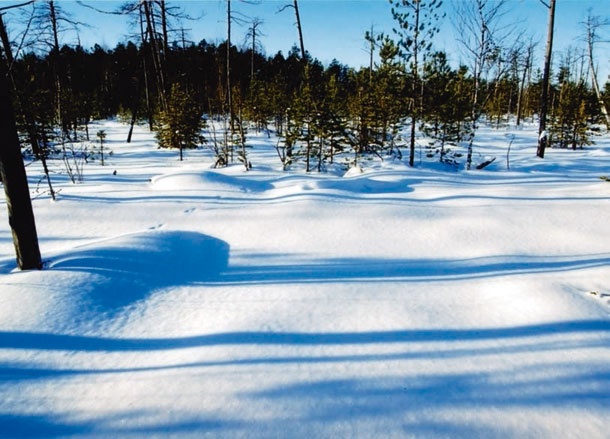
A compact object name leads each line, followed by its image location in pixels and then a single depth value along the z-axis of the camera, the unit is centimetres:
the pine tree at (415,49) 1239
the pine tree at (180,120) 1565
